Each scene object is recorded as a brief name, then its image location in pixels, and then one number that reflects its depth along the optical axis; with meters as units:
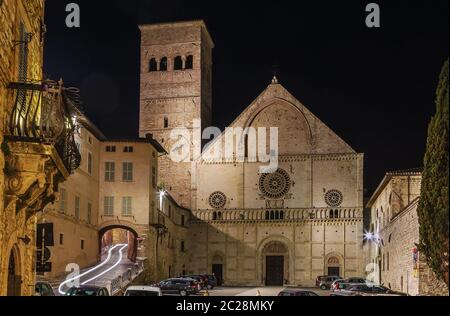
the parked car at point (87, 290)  21.17
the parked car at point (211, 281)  48.12
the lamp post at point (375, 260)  50.42
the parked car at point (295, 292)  24.39
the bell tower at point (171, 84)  63.97
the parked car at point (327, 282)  49.75
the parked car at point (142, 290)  20.50
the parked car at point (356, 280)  39.92
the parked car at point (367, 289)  31.32
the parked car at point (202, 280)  42.92
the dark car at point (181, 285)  34.74
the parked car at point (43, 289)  22.12
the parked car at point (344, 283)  36.72
